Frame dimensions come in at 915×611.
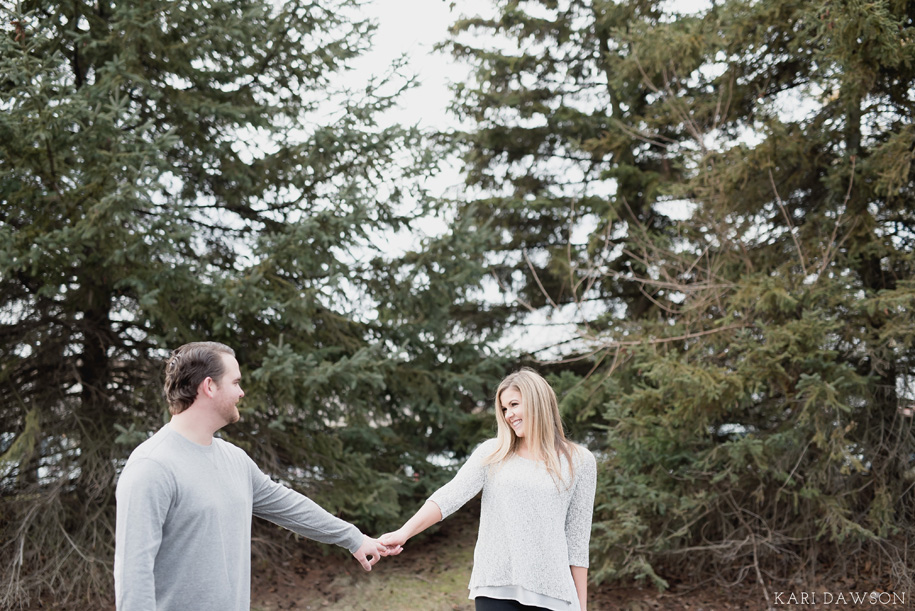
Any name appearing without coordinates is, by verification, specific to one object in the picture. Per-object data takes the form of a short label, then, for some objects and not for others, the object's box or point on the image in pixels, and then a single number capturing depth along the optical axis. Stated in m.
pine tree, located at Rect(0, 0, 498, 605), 6.69
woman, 3.42
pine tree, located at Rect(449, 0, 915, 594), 6.79
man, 2.47
